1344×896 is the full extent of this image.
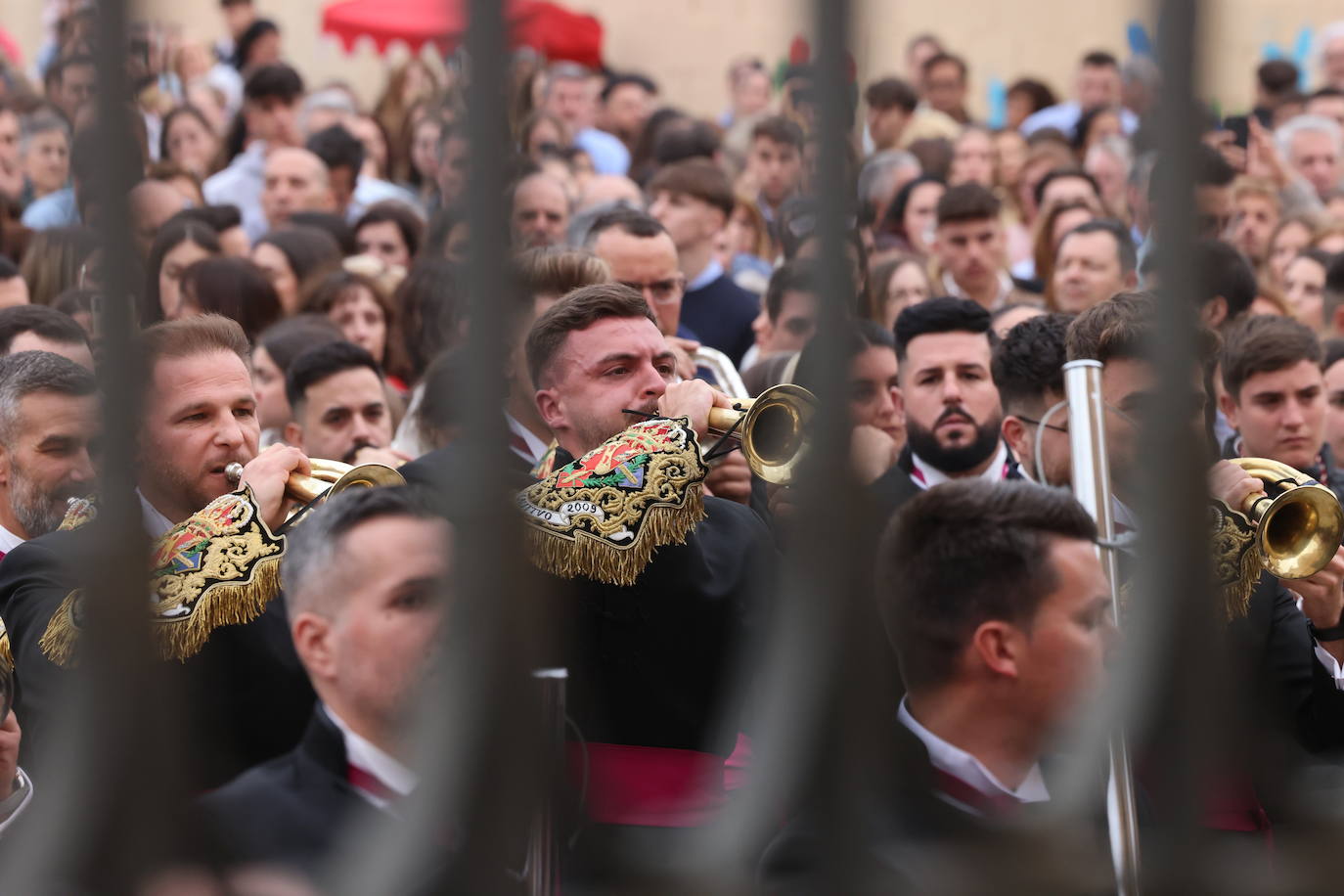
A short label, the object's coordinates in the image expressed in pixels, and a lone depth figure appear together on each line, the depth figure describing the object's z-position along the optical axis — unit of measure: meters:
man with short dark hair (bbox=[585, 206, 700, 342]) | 11.54
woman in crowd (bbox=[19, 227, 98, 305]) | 12.14
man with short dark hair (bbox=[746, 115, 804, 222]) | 18.78
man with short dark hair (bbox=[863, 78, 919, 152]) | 20.12
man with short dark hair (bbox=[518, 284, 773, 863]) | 7.10
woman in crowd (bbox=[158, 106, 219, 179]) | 18.41
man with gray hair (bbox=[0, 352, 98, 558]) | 7.67
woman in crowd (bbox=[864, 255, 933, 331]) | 13.95
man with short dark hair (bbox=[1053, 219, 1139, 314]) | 14.13
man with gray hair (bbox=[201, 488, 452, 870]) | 3.60
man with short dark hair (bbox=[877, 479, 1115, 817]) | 5.23
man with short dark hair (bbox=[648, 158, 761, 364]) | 14.06
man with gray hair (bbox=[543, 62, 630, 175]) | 21.03
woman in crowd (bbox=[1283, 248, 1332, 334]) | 15.76
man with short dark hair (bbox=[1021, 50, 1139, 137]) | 22.86
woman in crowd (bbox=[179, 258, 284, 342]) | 12.77
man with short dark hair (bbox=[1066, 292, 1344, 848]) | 6.32
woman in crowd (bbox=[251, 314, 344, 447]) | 12.26
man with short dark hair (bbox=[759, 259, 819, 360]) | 11.16
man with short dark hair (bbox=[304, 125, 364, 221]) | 18.05
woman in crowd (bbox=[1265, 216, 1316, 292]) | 16.98
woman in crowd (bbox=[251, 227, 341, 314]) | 14.27
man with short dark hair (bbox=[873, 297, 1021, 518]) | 10.89
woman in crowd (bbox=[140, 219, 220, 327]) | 12.65
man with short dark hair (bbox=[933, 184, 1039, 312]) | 15.50
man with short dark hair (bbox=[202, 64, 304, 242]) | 18.22
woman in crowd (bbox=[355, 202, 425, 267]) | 16.34
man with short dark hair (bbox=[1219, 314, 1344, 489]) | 10.49
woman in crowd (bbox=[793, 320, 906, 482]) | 9.83
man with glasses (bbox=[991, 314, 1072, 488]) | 9.52
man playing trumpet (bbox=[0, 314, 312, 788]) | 5.98
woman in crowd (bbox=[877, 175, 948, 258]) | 17.42
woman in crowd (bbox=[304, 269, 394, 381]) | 13.89
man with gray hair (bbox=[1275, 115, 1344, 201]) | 19.78
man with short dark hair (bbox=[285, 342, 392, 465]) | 11.69
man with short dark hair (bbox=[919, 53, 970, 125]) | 23.39
